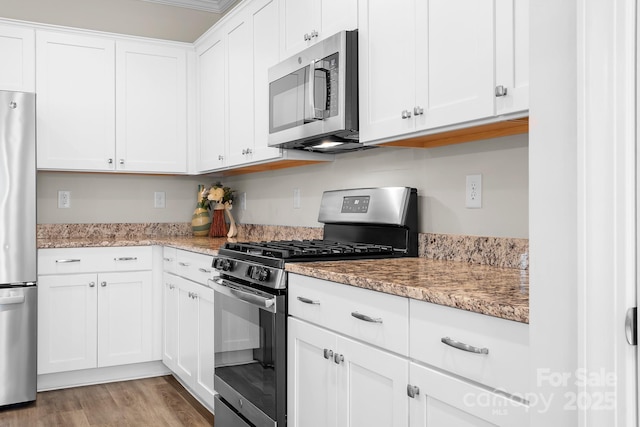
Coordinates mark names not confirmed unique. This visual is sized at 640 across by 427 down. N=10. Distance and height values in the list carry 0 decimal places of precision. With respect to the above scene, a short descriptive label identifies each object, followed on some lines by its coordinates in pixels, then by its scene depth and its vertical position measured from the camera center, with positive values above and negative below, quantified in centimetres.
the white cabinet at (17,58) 365 +100
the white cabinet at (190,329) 301 -65
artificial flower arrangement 416 +5
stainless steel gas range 219 -29
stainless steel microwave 232 +52
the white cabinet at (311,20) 237 +86
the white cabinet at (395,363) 125 -39
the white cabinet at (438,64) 163 +49
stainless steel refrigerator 324 -14
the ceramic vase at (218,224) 423 -6
